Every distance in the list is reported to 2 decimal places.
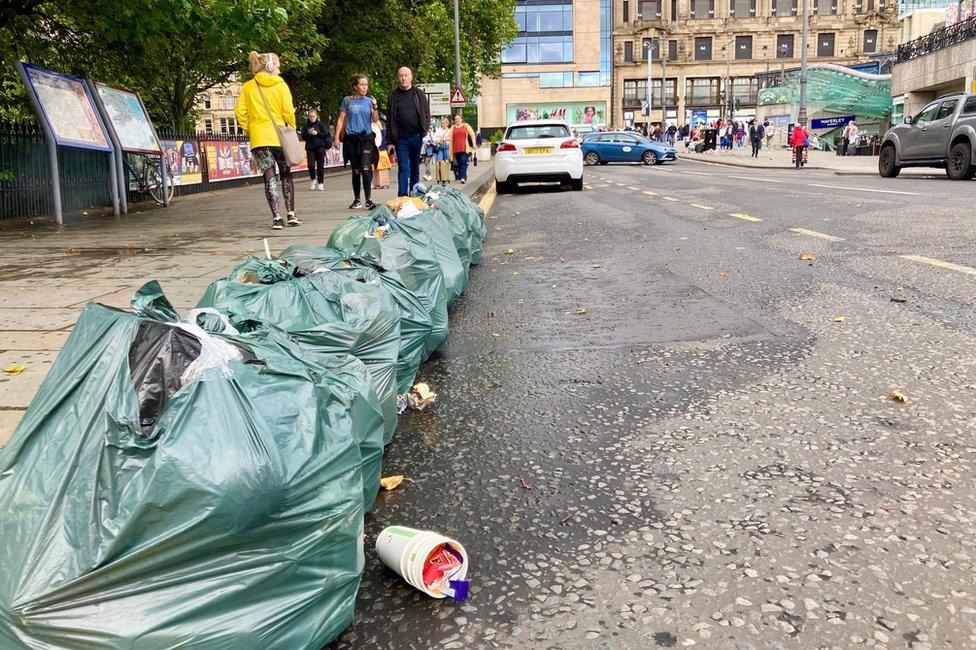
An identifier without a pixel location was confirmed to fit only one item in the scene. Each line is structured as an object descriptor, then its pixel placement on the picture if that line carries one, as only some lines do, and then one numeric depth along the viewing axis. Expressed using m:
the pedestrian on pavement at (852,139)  43.44
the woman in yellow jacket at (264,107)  9.34
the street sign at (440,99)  30.33
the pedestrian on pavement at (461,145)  21.44
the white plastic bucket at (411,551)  2.13
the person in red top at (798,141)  29.74
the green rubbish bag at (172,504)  1.63
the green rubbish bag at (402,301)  3.71
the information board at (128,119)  12.95
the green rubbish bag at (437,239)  4.91
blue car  38.44
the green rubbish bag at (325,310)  2.96
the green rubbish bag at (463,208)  6.83
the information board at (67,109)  11.06
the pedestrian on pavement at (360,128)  11.48
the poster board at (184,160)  17.47
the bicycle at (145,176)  15.16
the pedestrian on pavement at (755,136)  43.12
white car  17.91
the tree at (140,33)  10.53
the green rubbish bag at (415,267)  4.27
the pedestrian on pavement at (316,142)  19.25
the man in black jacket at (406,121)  11.04
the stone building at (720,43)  79.06
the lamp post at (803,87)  32.94
